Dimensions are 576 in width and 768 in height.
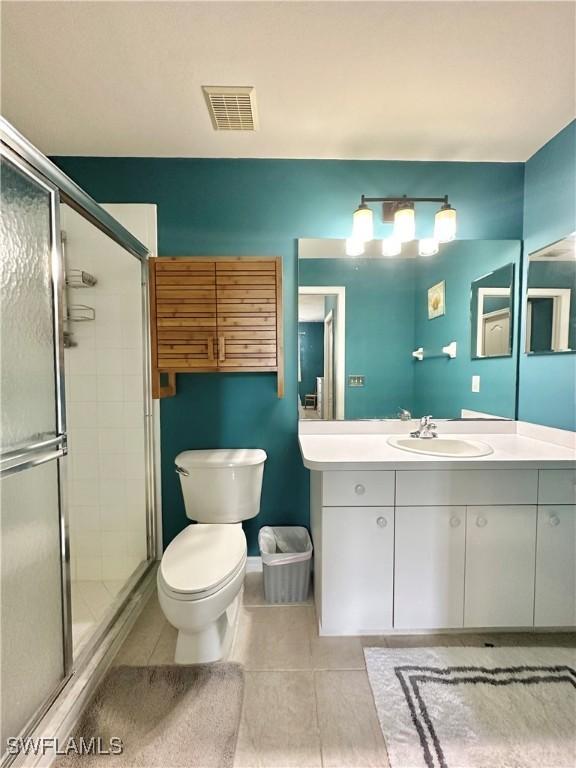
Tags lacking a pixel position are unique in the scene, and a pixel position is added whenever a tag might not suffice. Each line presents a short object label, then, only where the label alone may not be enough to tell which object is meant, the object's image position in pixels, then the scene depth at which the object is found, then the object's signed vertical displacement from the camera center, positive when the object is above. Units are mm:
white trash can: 1638 -1058
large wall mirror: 1822 +203
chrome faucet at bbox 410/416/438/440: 1716 -338
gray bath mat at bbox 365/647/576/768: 1014 -1192
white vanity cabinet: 1372 -775
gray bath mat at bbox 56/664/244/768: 1009 -1196
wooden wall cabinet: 1703 +277
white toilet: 1206 -785
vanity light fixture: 1696 +755
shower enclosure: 984 -280
